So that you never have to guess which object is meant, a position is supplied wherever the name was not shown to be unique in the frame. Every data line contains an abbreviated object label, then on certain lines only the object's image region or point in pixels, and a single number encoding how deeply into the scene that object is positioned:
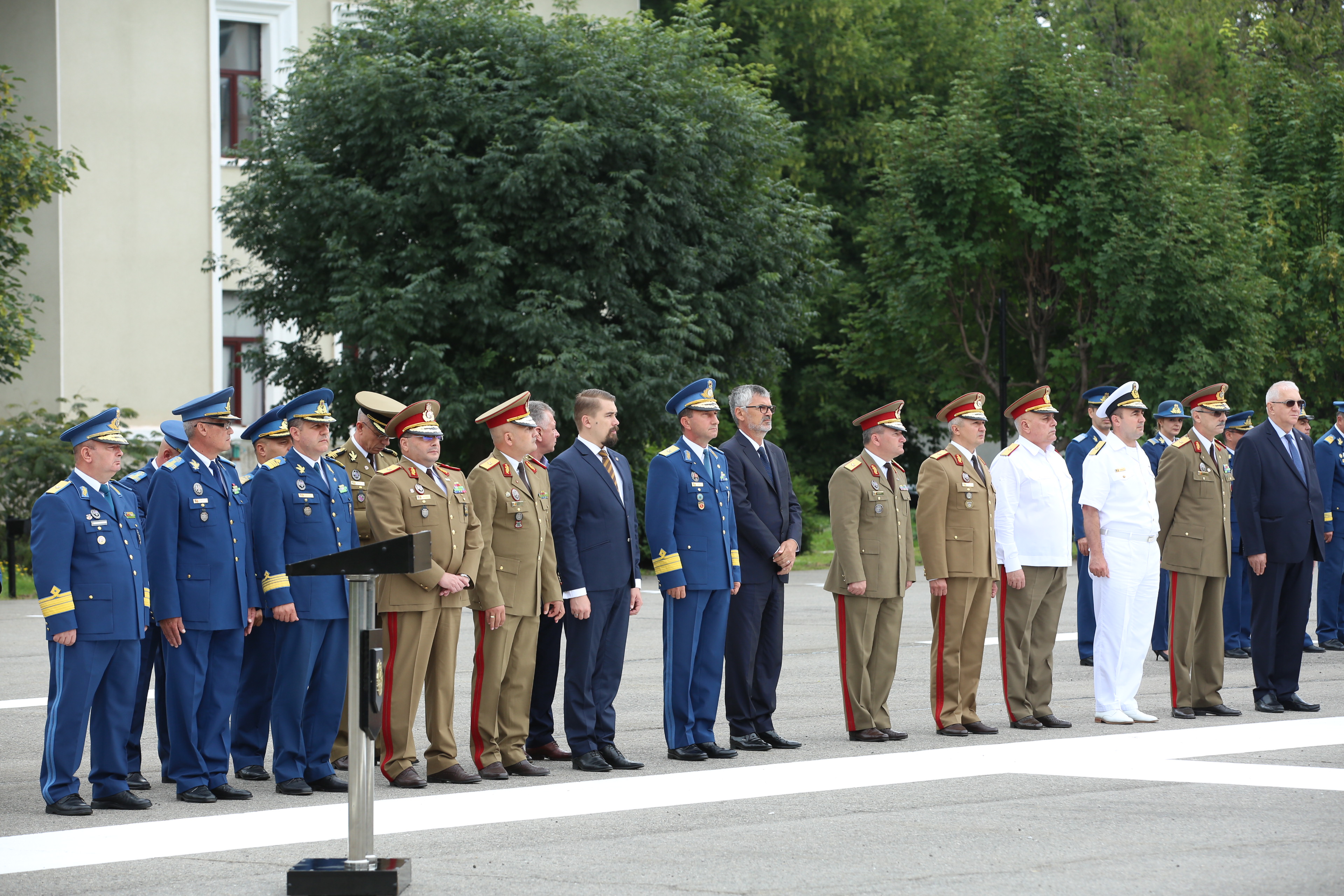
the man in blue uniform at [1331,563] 28.07
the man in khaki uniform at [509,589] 16.54
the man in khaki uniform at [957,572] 18.65
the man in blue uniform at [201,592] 15.24
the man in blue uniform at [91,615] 14.57
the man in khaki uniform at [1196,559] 19.99
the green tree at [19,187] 41.89
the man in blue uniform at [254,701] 16.51
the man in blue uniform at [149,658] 16.06
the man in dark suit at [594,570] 16.95
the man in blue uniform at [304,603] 15.77
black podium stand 10.95
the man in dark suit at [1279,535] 20.30
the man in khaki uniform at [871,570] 18.33
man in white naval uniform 19.31
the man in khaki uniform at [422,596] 15.71
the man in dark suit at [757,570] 17.96
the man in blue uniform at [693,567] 17.38
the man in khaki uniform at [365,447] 18.36
